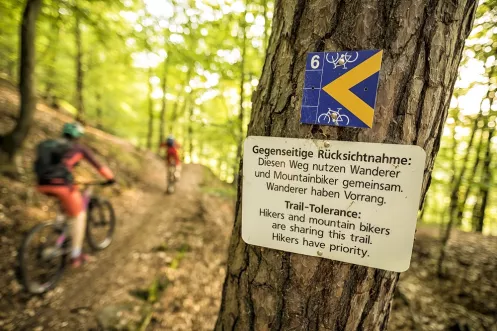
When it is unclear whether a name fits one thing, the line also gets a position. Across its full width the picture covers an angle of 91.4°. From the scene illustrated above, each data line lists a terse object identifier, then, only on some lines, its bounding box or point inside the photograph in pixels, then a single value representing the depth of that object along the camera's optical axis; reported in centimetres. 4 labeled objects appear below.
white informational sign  94
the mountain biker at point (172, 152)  841
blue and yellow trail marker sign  92
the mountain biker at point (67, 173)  357
